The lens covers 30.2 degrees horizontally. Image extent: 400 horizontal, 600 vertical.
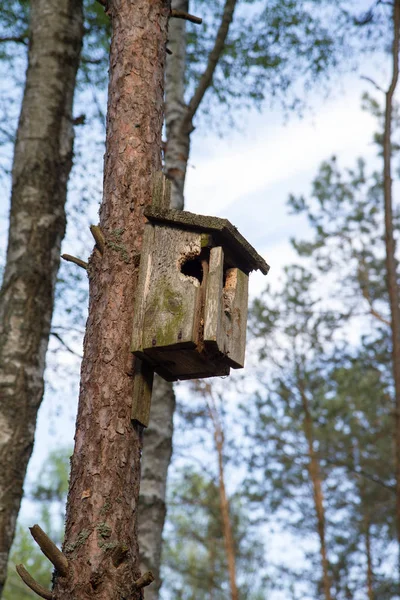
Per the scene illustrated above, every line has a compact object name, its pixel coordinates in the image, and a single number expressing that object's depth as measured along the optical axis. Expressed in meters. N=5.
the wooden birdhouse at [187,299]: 2.78
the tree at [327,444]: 12.97
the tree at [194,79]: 5.45
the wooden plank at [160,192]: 3.01
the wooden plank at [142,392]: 2.63
